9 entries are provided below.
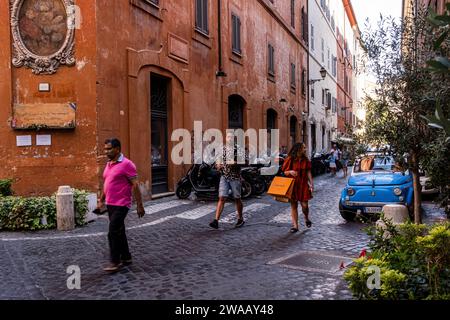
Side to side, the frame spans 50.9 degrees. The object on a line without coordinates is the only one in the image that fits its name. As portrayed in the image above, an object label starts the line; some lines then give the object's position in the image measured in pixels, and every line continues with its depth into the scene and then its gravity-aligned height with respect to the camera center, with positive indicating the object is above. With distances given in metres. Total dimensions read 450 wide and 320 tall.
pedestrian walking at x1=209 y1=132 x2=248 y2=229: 8.58 -0.64
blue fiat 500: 9.17 -1.04
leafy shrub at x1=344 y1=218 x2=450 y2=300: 3.63 -1.07
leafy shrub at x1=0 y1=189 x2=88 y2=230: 8.45 -1.23
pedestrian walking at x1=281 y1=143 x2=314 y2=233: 8.38 -0.57
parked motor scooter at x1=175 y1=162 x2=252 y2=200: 12.69 -1.09
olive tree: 6.00 +0.66
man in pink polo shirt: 5.73 -0.62
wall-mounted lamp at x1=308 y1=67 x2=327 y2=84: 28.89 +4.12
